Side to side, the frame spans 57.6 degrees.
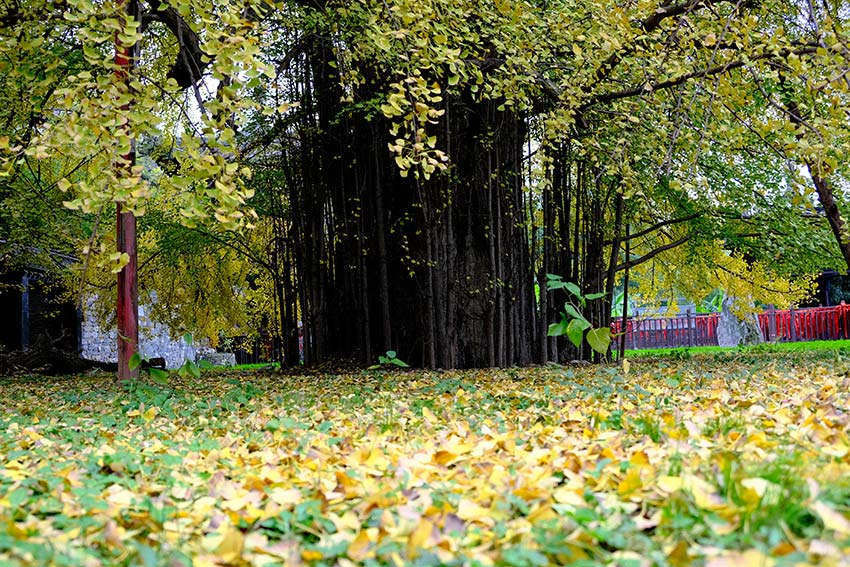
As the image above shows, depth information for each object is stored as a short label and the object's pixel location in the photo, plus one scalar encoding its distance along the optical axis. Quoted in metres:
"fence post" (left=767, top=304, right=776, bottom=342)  20.23
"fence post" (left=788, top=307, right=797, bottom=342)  20.11
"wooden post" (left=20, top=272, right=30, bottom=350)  14.51
